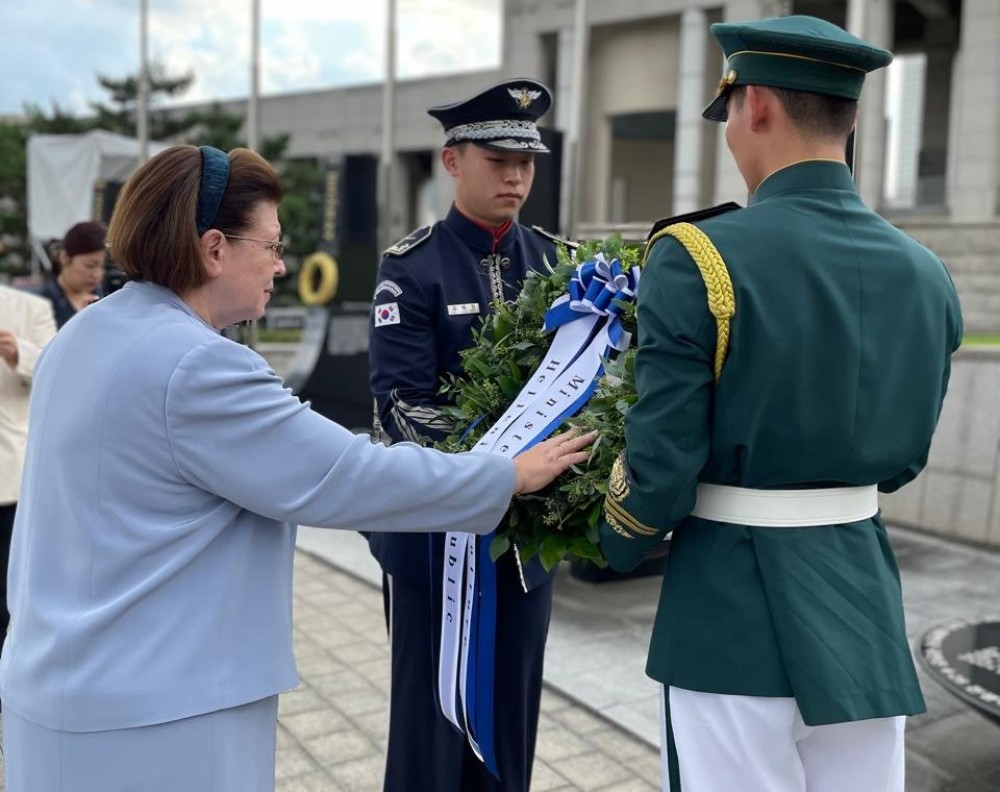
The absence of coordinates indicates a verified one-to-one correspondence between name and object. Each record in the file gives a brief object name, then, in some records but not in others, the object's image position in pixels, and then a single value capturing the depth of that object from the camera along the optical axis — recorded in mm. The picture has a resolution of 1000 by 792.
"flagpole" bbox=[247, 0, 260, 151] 19078
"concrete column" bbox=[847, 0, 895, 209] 22031
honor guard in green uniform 1556
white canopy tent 22234
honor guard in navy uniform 2537
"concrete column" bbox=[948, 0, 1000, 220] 20953
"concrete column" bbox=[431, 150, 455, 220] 32062
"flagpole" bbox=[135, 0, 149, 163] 22391
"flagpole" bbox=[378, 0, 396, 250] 16000
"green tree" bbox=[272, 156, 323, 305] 30422
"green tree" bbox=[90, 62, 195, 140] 35781
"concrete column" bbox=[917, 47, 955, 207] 30078
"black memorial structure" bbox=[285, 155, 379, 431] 9969
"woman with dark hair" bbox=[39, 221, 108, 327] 4375
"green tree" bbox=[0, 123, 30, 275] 32781
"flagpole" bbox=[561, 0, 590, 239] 11094
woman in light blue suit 1504
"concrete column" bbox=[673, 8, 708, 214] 25281
